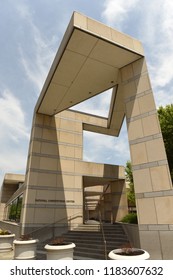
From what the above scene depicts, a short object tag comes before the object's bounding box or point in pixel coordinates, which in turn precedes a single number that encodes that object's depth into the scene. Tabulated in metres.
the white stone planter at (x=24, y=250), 10.04
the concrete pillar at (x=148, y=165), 8.49
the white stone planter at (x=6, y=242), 13.13
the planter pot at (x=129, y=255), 5.84
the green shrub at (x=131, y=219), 12.98
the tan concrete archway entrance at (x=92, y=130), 9.16
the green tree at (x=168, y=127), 17.22
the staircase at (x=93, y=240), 10.60
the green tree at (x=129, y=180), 24.21
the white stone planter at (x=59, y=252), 7.79
